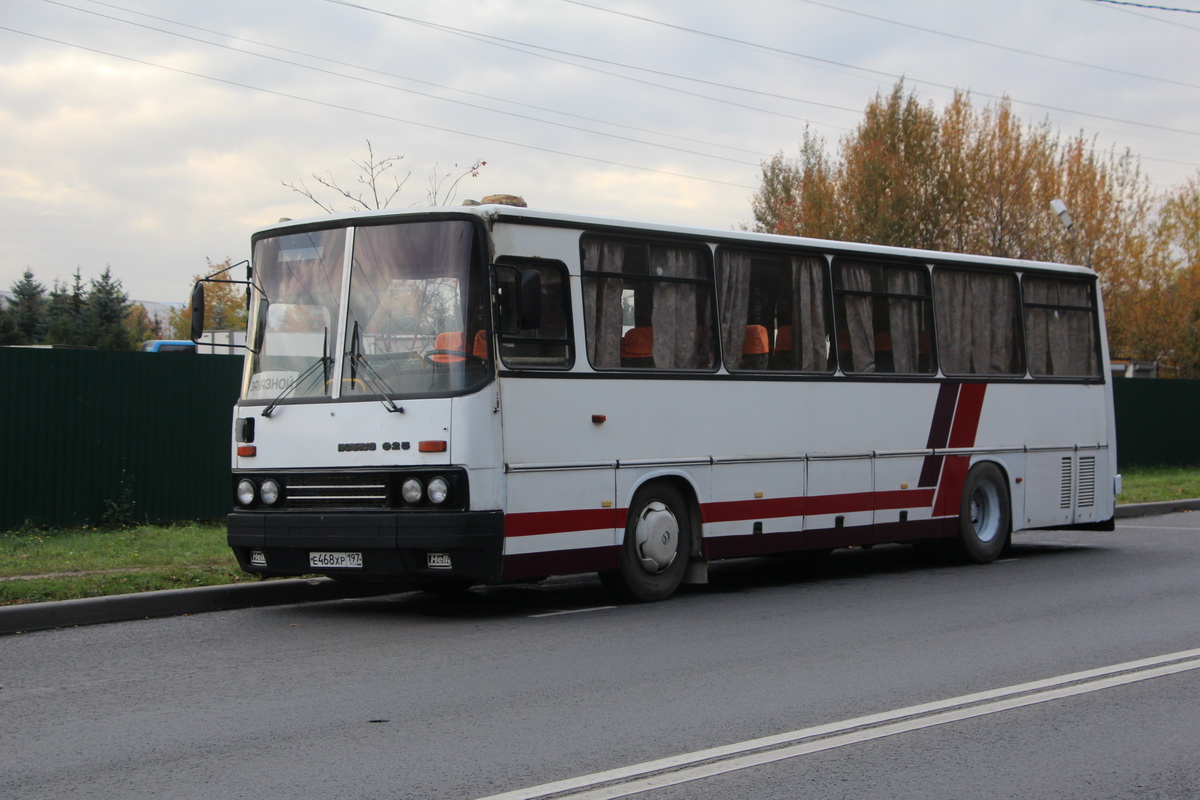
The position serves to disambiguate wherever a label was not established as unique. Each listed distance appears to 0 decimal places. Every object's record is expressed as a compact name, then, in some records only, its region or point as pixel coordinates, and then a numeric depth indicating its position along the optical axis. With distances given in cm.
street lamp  2994
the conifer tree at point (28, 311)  6141
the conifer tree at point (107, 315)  5775
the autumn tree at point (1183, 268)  4544
